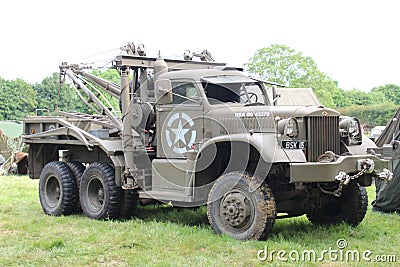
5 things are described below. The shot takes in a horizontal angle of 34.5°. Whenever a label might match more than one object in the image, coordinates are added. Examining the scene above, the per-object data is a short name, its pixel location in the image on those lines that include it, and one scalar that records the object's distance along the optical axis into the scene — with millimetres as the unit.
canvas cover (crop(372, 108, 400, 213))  10594
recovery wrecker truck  7934
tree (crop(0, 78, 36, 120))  44688
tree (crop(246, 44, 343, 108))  55062
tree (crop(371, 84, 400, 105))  89938
